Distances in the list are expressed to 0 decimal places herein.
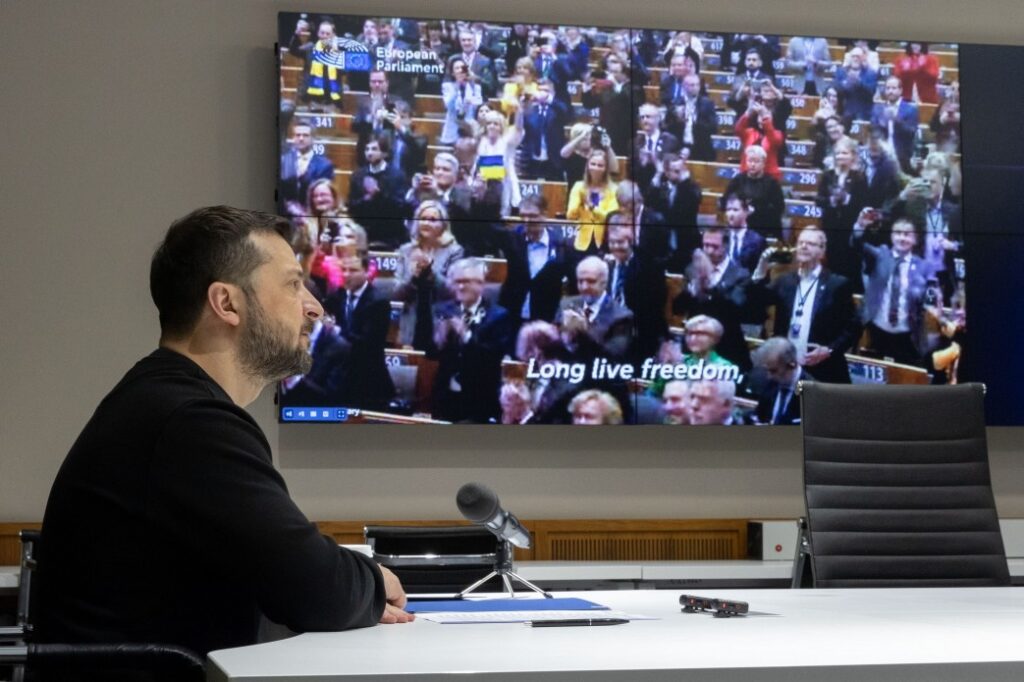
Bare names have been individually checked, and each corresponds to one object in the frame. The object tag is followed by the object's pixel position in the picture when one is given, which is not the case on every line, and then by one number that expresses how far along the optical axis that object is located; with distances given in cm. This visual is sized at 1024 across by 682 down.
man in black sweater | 167
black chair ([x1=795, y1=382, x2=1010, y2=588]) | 352
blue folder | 214
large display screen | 484
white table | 134
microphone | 224
